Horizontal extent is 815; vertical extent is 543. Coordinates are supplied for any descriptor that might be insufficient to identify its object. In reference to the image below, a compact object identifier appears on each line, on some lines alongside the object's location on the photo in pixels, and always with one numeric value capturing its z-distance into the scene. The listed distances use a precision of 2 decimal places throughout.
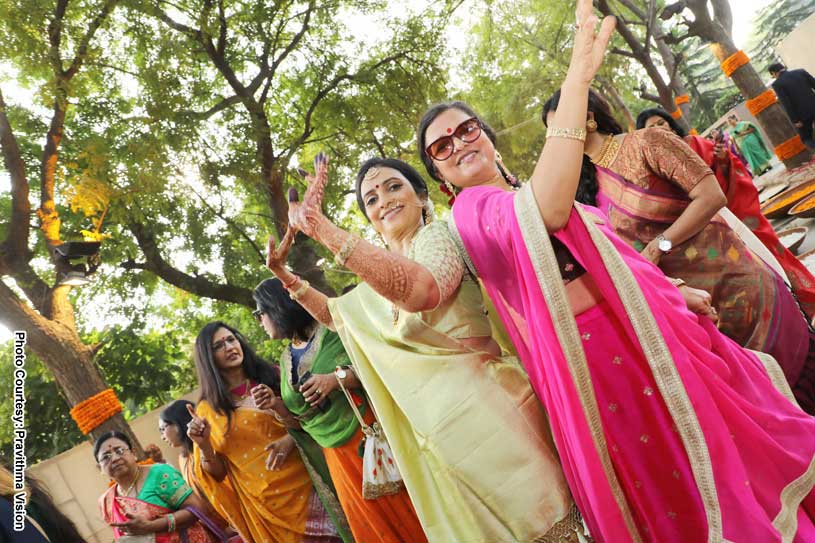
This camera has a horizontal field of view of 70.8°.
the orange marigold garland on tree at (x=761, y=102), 7.77
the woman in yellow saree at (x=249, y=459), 3.37
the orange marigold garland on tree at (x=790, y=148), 8.02
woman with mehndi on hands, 1.39
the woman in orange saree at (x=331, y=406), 2.67
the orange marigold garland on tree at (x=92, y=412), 5.79
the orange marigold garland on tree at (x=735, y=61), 7.89
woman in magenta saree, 1.21
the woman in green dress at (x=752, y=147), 12.03
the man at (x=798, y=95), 7.52
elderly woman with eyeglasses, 3.50
